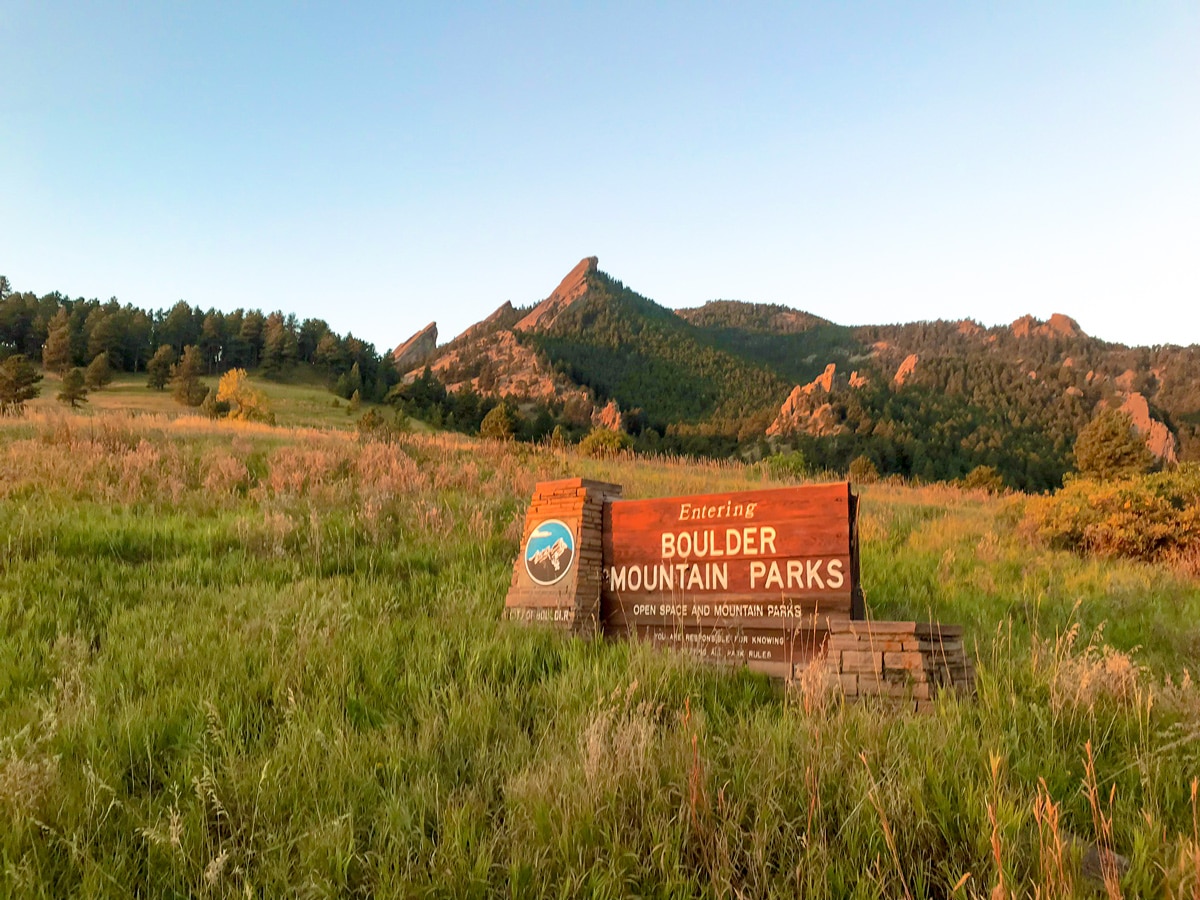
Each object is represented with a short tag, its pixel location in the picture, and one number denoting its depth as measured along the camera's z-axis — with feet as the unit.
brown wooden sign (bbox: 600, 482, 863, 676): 13.96
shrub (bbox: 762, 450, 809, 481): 61.39
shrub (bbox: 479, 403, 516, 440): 149.18
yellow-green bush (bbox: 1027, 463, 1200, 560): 32.12
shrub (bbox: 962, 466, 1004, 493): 106.60
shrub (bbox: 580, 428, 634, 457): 68.64
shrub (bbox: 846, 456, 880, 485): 91.07
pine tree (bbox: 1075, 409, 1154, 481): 112.47
